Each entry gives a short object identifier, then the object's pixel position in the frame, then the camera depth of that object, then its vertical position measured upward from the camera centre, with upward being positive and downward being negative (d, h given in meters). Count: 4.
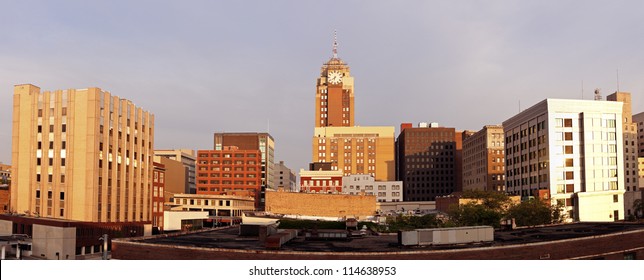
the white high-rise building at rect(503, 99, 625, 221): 144.12 +7.57
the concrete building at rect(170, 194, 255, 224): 191.62 -5.98
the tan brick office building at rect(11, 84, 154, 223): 119.44 +6.36
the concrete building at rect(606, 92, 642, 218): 180.38 -2.75
